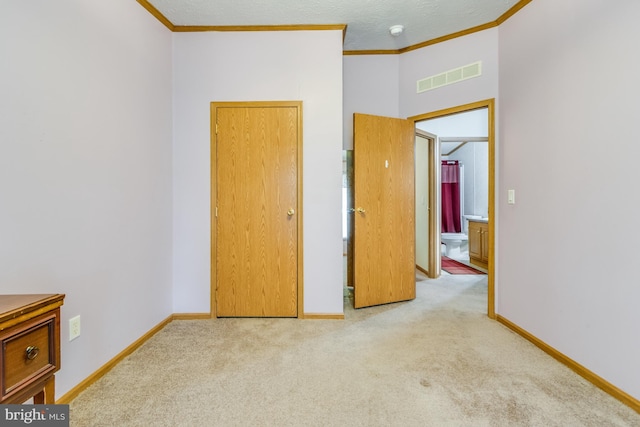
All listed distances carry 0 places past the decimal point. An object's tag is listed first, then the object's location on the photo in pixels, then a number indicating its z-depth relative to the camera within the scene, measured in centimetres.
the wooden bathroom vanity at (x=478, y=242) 457
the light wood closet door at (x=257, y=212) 259
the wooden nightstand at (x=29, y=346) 84
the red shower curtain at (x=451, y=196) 675
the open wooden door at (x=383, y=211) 286
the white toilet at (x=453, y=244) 562
